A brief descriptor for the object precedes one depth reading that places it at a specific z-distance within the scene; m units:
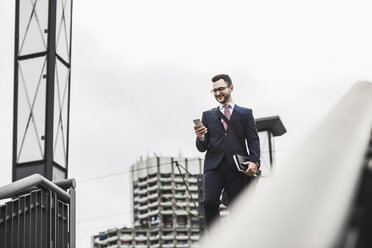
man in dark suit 5.72
